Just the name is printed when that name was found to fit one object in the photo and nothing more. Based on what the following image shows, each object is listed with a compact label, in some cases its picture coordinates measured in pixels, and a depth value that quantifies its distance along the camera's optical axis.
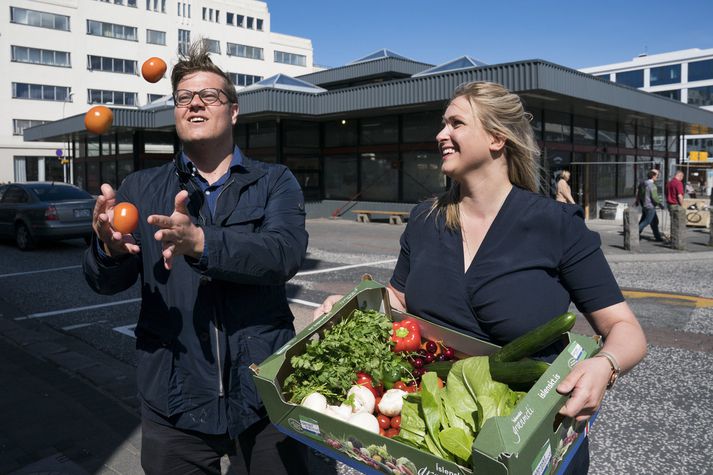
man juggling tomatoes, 2.33
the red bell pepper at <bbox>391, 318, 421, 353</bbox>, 2.30
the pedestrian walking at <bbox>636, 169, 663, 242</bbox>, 16.69
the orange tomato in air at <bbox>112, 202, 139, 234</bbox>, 2.07
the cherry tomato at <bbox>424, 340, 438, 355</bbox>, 2.27
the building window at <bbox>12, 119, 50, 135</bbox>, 55.31
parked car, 14.59
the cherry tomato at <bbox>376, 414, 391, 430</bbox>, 2.01
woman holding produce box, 2.21
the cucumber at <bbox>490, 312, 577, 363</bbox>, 2.01
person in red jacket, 17.16
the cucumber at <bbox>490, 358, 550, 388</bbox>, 1.90
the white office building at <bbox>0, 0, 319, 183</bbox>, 54.88
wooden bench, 23.31
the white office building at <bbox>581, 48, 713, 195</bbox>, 81.86
